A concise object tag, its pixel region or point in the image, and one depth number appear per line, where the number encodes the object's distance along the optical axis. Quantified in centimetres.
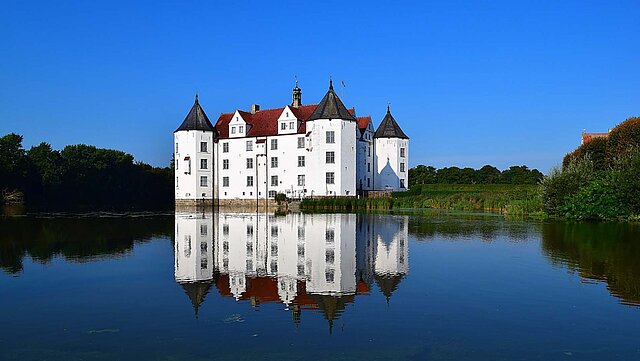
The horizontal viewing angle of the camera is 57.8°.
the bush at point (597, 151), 4818
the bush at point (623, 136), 4334
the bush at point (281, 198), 5285
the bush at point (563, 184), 3259
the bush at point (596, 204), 2981
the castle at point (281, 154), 5381
